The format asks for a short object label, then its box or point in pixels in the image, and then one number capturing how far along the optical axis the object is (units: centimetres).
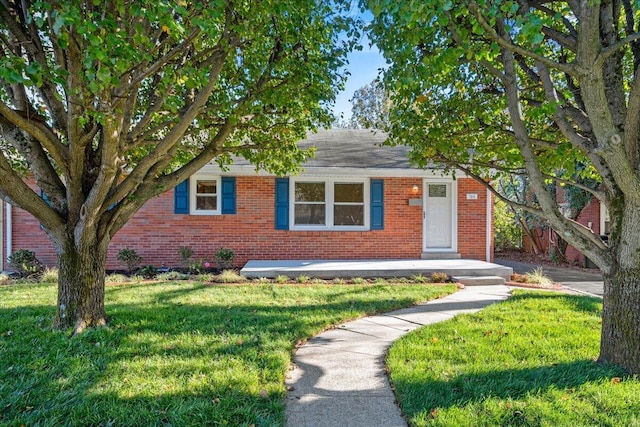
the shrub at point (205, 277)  848
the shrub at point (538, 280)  838
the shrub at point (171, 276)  862
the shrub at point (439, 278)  854
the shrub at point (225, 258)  982
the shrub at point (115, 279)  815
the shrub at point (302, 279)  844
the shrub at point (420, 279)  848
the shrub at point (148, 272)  897
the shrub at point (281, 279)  836
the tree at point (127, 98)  317
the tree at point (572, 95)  318
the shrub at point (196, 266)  952
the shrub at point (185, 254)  988
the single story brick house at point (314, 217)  1012
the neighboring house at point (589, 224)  1286
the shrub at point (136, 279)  822
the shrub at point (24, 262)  903
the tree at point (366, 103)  2911
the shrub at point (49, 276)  809
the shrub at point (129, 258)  948
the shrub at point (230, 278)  841
